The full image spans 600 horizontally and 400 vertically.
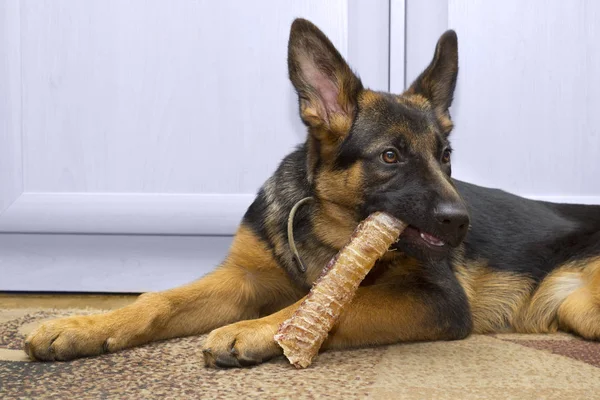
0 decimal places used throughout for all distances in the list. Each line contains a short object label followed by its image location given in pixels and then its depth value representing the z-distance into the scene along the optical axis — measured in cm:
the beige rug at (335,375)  172
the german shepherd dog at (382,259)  210
